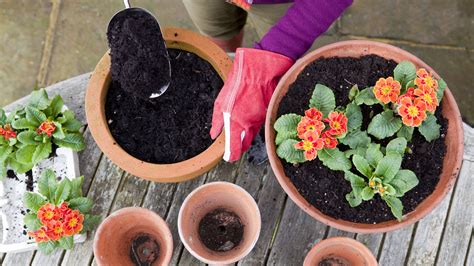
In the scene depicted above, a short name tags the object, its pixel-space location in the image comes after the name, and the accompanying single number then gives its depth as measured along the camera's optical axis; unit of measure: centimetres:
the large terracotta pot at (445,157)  102
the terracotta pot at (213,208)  106
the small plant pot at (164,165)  111
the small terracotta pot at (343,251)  108
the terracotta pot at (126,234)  108
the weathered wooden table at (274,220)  118
